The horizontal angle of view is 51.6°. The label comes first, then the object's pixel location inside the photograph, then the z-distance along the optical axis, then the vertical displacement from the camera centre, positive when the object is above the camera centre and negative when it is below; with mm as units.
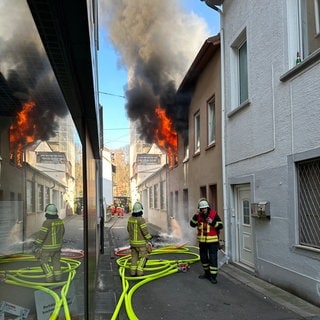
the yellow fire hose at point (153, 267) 4765 -1669
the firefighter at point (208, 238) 6220 -944
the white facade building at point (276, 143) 4966 +768
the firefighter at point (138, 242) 6628 -1064
